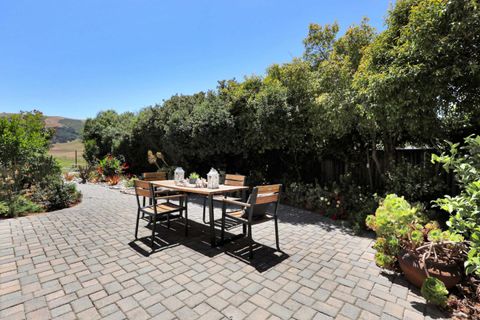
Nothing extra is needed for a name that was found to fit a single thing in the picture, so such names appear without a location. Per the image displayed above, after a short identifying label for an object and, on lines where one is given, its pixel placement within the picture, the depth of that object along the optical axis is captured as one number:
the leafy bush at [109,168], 10.87
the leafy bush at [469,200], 1.83
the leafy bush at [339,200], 4.66
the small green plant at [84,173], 11.20
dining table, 3.45
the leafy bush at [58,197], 5.87
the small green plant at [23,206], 5.21
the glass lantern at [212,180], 3.79
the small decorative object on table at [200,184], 3.98
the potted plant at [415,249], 2.27
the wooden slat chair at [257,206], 3.03
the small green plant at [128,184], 8.96
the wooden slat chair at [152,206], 3.55
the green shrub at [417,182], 4.41
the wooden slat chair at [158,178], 4.84
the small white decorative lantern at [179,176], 4.32
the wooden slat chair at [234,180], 4.40
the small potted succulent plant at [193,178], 4.21
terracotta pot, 2.27
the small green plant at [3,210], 5.07
